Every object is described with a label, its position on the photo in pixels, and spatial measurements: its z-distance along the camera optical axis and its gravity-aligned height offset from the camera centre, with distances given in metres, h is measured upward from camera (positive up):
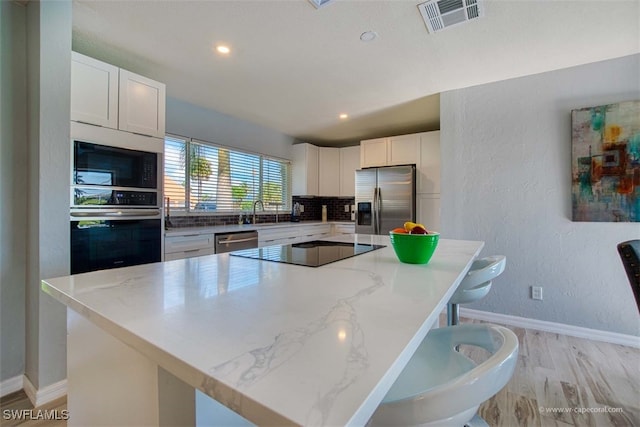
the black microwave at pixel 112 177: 1.93 +0.26
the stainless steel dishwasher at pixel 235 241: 3.04 -0.30
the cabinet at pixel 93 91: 1.94 +0.85
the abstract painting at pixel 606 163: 2.26 +0.41
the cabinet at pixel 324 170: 4.73 +0.72
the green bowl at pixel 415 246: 1.21 -0.14
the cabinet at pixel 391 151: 3.95 +0.89
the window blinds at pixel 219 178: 3.31 +0.46
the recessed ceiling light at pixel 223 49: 2.15 +1.23
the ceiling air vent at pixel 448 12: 1.69 +1.22
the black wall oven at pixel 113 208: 1.91 +0.04
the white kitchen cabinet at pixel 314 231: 4.27 -0.28
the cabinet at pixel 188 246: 2.56 -0.31
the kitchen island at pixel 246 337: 0.39 -0.23
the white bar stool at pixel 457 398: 0.55 -0.36
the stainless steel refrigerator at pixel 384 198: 3.74 +0.20
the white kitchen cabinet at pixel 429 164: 3.76 +0.65
